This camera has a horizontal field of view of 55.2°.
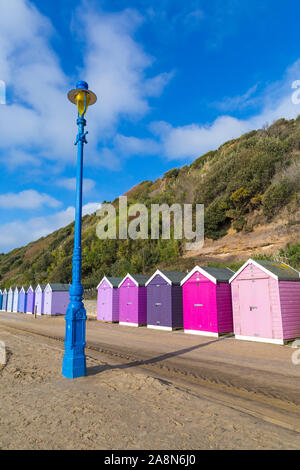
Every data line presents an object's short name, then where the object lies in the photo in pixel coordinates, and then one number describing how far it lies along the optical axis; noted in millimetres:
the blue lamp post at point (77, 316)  6391
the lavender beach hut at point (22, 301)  40288
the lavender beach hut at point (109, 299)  21906
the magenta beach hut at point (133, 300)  19781
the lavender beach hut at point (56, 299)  32812
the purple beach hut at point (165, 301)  17219
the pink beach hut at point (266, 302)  11797
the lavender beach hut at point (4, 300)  48072
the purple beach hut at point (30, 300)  37906
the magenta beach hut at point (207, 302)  14242
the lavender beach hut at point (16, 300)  42719
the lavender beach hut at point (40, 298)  34766
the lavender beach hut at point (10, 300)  45156
